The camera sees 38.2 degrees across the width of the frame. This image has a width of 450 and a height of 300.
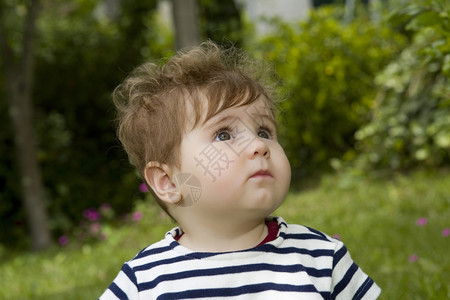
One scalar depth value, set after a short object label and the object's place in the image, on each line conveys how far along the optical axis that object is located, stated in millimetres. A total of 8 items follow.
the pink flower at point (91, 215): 6574
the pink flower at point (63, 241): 6121
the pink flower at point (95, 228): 6137
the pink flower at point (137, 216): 6086
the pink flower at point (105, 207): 6556
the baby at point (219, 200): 1762
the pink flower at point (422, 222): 4109
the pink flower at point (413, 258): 3337
